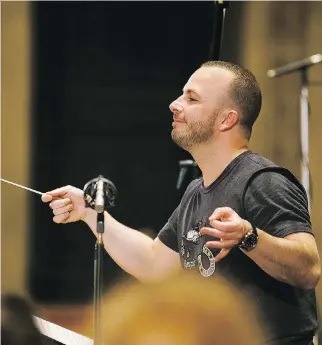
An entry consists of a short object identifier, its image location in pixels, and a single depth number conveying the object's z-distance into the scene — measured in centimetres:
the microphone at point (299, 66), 806
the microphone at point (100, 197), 711
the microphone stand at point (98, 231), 705
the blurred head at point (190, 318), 704
